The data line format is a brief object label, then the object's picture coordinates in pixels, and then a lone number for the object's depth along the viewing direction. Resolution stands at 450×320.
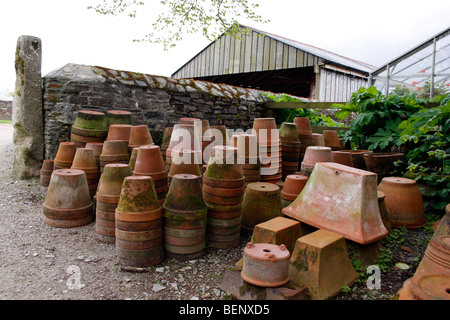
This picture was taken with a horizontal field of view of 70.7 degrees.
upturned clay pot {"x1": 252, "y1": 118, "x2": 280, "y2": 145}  3.92
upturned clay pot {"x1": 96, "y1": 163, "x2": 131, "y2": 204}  2.96
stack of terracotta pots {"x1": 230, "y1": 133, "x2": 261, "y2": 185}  3.55
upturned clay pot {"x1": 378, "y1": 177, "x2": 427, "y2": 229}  3.32
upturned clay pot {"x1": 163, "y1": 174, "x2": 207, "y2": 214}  2.66
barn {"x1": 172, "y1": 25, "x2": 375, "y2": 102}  11.07
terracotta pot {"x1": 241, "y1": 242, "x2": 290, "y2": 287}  1.92
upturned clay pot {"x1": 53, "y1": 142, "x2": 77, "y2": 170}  3.99
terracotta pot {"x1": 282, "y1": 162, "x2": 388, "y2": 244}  2.48
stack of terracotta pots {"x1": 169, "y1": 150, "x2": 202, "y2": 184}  3.27
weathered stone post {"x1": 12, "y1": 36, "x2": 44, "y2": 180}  4.62
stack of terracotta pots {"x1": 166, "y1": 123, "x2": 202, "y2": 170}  3.78
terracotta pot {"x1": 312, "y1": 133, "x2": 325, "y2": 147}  4.60
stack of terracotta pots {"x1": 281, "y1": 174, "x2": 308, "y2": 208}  3.32
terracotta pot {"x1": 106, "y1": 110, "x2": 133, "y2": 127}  4.50
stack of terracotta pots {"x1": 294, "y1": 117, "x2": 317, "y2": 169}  4.64
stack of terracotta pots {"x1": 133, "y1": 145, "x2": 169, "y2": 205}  3.09
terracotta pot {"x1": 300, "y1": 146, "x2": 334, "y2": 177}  3.65
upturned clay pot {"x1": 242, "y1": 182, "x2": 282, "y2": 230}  3.17
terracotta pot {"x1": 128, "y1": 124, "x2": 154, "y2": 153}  3.94
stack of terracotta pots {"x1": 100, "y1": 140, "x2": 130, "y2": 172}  3.66
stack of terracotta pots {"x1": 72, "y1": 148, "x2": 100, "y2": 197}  3.68
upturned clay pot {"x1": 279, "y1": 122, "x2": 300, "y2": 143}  4.39
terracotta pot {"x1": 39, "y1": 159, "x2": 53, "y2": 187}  4.43
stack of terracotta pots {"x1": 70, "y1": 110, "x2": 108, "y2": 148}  4.21
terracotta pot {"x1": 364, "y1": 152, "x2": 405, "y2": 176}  3.95
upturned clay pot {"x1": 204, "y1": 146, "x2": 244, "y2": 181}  2.95
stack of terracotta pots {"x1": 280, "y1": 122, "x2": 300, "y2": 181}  4.38
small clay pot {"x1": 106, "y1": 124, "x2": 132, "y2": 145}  4.04
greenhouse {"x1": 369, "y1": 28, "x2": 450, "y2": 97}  7.65
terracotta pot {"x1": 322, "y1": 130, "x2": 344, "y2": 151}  4.86
